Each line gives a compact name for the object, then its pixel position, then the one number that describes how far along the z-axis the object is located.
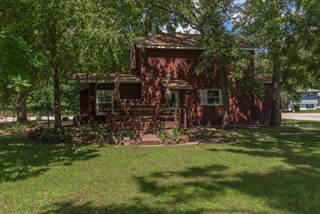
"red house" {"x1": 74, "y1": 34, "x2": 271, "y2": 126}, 22.11
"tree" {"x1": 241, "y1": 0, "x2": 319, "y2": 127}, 17.80
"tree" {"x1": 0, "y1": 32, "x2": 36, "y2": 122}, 9.50
